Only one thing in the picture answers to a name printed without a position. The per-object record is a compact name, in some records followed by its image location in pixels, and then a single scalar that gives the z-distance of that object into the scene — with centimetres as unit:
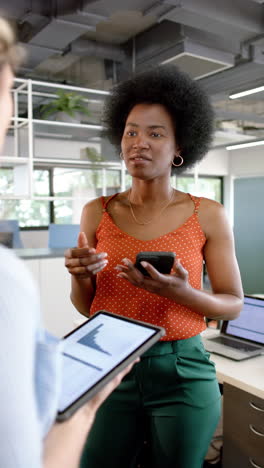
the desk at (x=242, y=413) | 177
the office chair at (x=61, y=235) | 616
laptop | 207
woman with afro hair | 106
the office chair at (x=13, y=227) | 670
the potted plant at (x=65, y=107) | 478
